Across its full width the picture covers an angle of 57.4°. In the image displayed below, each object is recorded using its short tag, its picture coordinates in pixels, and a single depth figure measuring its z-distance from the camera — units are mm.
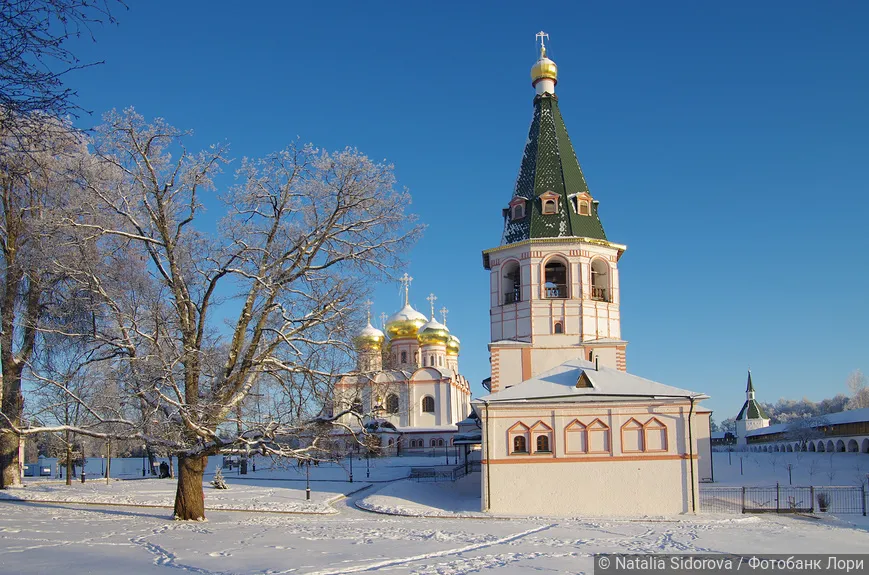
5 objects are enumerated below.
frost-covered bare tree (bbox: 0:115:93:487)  16281
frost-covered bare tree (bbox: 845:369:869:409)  95312
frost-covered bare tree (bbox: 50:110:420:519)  16016
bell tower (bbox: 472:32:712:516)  22891
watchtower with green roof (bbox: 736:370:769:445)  93188
